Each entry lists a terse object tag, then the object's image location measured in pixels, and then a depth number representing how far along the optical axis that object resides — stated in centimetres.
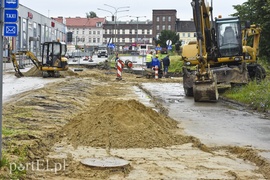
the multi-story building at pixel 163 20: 16550
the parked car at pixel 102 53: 10719
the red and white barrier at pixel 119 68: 3528
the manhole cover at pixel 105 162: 819
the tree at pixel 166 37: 11918
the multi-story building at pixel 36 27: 7481
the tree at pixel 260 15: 3722
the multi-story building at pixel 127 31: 17388
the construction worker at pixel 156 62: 3904
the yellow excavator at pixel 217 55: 2116
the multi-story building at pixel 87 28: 17225
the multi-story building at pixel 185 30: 16550
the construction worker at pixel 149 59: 4759
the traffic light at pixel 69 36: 4575
